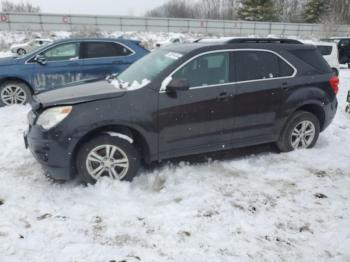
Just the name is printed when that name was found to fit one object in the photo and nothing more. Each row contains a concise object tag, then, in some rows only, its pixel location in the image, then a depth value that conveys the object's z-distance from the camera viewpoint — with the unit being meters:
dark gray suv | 3.82
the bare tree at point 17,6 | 60.87
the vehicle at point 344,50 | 19.77
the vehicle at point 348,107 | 7.85
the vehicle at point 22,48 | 22.38
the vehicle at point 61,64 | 7.50
